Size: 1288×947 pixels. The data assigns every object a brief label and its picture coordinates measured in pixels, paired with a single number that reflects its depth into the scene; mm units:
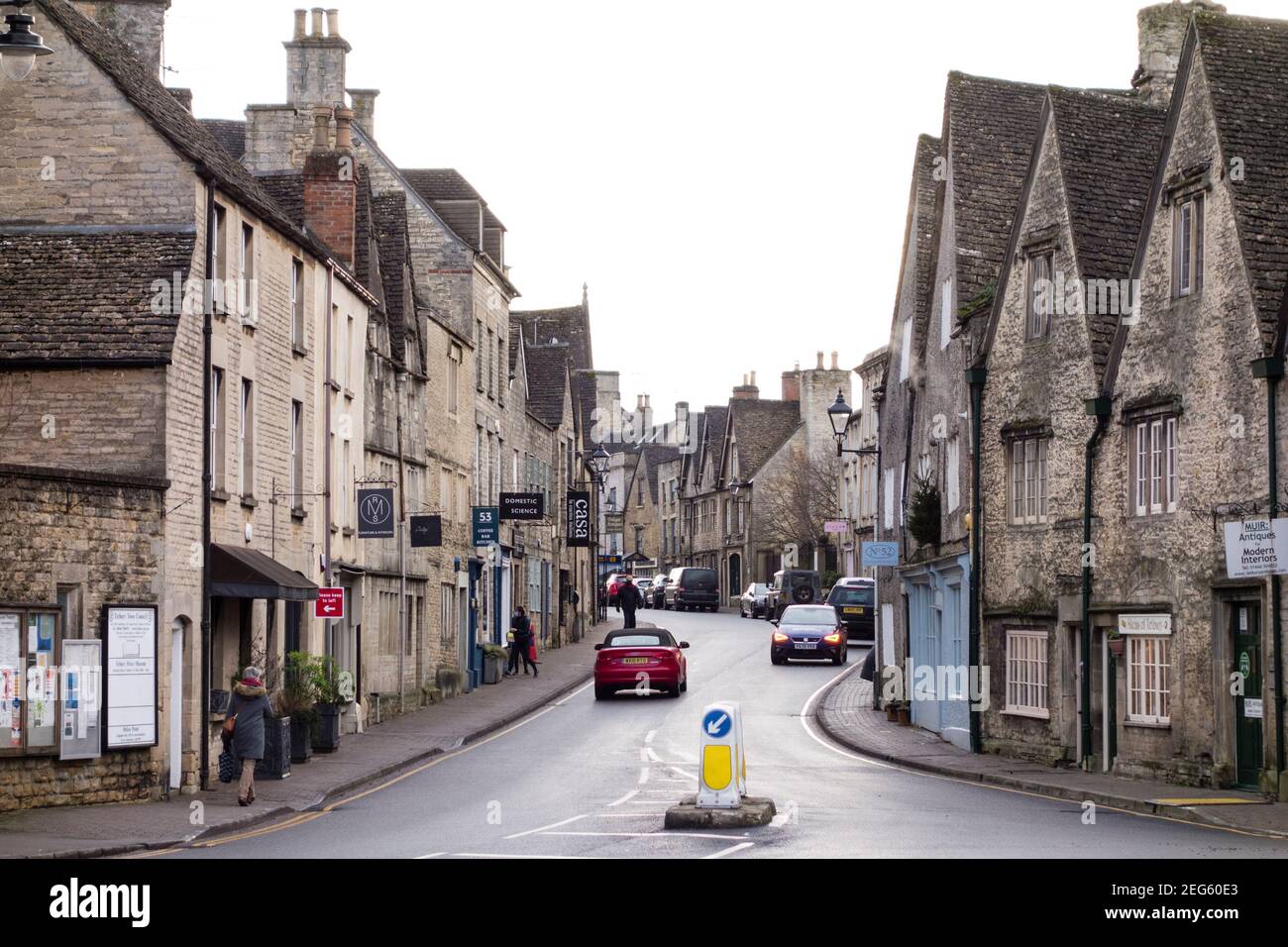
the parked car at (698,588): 84188
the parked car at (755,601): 76875
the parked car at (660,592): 89994
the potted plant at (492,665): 47094
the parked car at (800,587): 70500
